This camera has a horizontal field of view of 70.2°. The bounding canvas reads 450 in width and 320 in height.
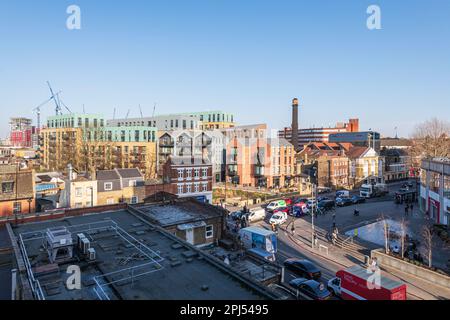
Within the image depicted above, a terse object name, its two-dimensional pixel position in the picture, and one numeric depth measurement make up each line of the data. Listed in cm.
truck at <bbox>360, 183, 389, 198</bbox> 5447
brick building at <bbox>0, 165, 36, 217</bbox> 3288
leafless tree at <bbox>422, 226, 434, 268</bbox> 2330
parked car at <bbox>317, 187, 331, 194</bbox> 6034
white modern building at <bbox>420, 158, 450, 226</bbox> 3316
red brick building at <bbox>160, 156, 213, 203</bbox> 4297
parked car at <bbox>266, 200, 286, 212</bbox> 4398
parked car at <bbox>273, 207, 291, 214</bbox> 4219
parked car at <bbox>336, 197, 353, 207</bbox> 4716
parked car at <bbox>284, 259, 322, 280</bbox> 2217
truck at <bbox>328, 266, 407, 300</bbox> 1690
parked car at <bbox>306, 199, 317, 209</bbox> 4331
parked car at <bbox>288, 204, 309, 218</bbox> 4072
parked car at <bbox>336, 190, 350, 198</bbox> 5129
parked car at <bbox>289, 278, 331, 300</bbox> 1910
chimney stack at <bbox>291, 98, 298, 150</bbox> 8944
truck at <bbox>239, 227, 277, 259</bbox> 2619
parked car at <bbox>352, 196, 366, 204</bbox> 4906
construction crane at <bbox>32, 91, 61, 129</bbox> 15040
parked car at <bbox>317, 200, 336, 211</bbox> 4363
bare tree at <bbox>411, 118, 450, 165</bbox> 5725
